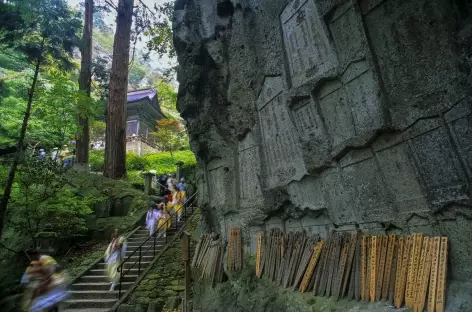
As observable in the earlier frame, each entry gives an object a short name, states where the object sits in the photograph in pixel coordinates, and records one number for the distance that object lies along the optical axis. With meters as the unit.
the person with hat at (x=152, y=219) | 11.66
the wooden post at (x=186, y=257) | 6.32
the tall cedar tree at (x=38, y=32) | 7.31
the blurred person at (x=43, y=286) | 5.02
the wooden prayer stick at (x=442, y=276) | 3.22
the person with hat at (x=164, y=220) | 11.54
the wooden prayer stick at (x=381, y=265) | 3.81
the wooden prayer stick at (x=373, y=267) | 3.85
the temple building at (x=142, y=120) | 26.00
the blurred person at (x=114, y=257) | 8.71
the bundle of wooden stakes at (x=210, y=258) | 7.27
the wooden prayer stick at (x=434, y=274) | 3.28
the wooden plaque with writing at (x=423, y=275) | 3.38
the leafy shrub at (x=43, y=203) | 9.41
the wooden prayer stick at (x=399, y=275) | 3.60
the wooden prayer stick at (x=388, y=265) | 3.77
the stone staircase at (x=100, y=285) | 8.16
